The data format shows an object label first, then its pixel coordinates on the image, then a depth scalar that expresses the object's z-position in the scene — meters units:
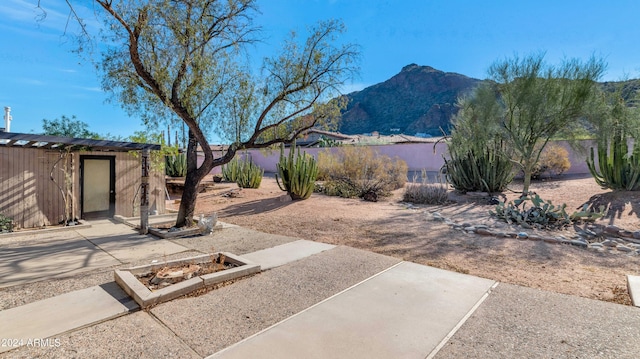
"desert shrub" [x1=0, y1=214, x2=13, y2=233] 7.25
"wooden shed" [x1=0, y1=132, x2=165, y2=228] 7.65
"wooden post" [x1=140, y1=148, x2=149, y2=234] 7.09
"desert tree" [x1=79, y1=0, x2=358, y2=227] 6.47
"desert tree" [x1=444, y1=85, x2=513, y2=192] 12.00
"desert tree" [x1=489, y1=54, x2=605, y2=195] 10.20
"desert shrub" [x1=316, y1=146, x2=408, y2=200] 12.99
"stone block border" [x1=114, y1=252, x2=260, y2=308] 3.53
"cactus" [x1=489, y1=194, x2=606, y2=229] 7.77
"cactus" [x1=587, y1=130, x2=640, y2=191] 10.13
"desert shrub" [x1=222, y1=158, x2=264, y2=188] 16.73
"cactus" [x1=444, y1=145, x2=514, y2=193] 12.09
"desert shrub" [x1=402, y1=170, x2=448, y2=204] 11.46
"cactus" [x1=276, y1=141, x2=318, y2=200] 11.45
